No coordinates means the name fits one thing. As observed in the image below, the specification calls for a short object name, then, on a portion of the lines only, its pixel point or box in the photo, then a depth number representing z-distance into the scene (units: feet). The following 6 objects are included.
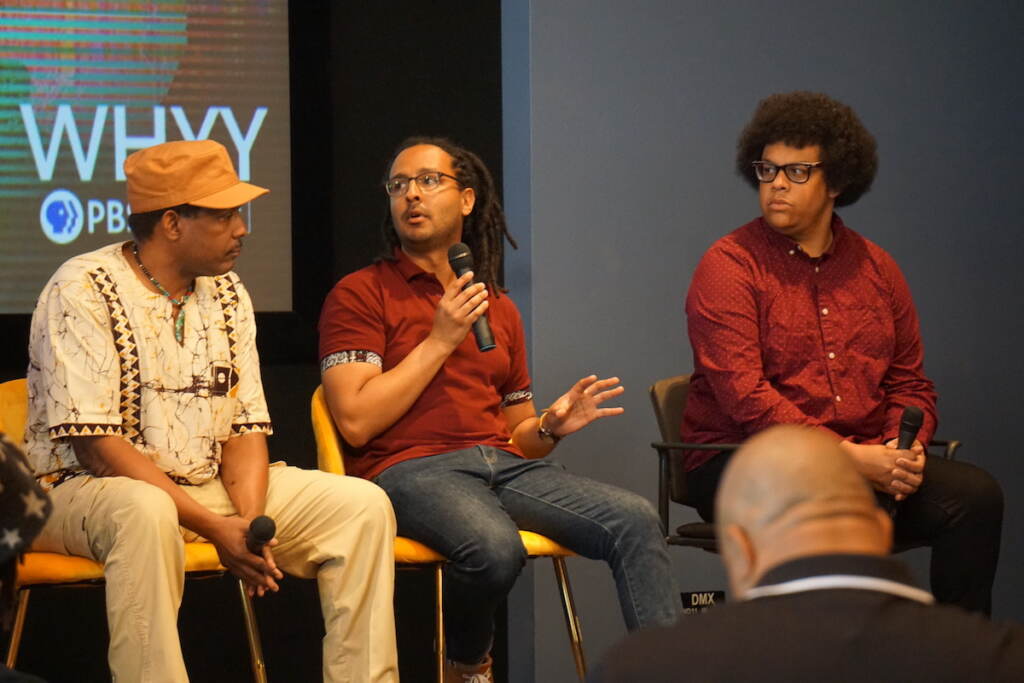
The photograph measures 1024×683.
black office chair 22.09
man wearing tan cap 18.08
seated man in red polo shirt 20.49
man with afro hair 22.15
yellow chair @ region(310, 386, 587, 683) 20.56
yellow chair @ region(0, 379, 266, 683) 18.57
